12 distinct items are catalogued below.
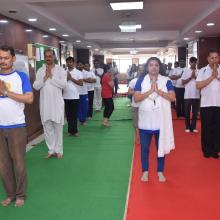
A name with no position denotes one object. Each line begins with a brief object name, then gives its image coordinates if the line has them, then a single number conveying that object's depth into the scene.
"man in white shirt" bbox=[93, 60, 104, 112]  10.59
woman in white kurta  3.72
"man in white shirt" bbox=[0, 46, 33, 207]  3.12
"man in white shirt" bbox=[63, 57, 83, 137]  6.32
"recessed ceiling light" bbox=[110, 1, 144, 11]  5.35
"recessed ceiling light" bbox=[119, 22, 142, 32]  7.32
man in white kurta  4.79
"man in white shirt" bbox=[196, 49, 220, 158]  4.68
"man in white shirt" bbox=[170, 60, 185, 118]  8.48
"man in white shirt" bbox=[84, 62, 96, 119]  8.68
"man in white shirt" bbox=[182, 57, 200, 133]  6.58
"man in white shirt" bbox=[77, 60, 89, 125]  7.91
